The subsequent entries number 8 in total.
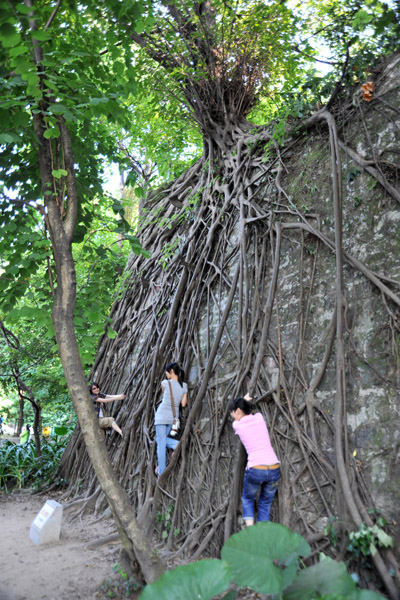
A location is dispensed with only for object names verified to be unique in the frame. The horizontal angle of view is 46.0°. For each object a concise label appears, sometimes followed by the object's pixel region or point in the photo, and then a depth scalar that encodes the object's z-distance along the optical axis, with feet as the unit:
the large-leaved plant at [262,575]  5.93
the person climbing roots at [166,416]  14.75
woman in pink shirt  11.03
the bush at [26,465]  21.53
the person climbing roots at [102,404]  18.21
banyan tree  10.65
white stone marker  13.61
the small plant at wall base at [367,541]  8.87
